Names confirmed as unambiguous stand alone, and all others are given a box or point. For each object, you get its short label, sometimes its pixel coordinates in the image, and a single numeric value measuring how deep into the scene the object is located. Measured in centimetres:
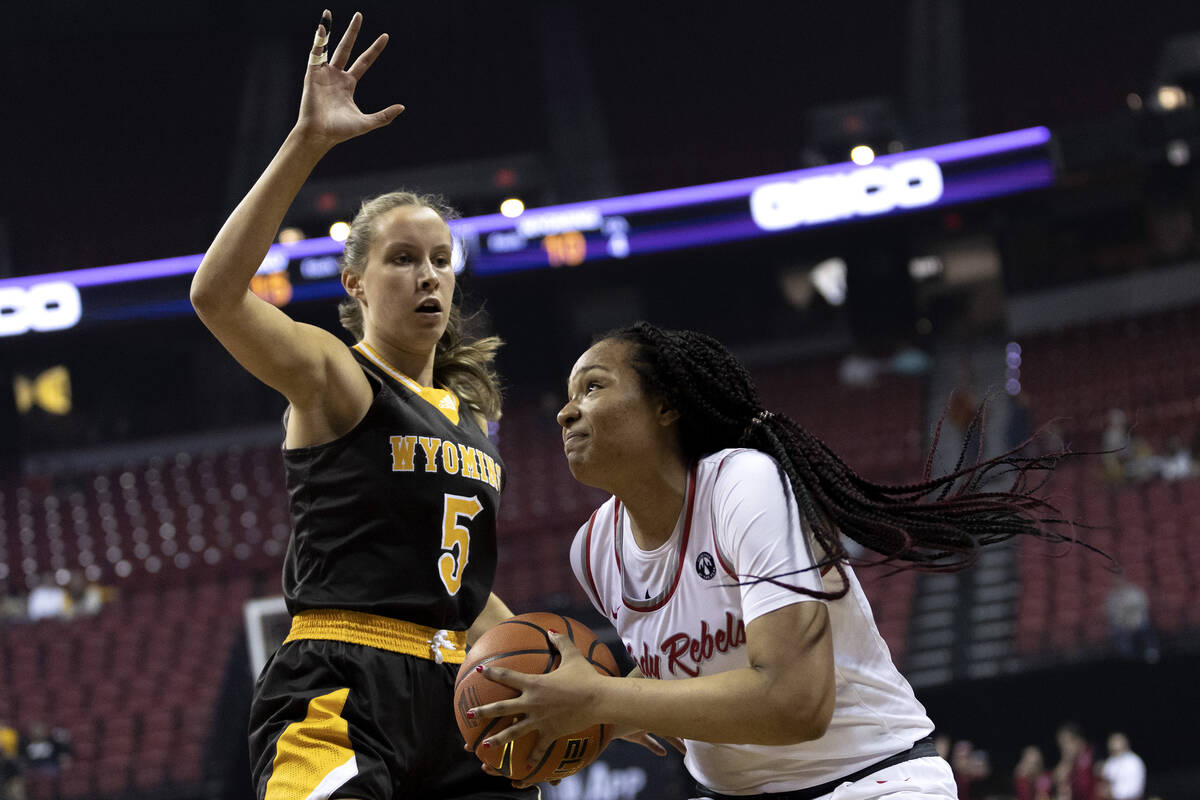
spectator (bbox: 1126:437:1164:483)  1302
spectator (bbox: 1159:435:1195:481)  1300
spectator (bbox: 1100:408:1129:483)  1308
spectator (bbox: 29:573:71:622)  1389
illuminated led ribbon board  1475
